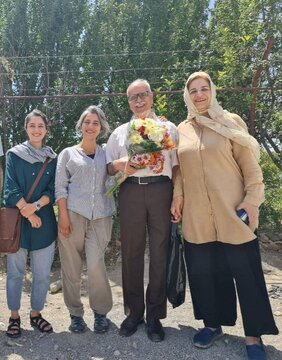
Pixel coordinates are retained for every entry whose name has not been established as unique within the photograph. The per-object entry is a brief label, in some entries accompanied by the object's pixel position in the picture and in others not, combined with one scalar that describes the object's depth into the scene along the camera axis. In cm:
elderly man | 342
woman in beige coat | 316
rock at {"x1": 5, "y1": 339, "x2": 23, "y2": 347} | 346
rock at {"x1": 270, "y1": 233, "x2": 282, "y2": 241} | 688
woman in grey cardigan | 354
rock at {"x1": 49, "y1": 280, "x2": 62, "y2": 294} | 536
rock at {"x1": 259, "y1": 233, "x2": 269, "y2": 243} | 685
